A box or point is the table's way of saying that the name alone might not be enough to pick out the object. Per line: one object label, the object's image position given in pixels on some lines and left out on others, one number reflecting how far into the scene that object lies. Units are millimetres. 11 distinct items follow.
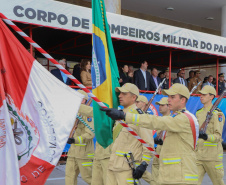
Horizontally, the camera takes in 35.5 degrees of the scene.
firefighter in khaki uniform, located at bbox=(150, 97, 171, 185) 5421
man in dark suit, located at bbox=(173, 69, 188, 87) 11062
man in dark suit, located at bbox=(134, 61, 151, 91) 9641
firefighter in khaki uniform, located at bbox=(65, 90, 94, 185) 5551
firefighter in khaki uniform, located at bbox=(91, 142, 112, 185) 5297
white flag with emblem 2787
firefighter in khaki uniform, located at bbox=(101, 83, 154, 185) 4143
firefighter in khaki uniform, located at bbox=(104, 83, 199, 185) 3697
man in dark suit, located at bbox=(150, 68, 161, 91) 10141
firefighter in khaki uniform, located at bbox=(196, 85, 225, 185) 5395
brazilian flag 3879
